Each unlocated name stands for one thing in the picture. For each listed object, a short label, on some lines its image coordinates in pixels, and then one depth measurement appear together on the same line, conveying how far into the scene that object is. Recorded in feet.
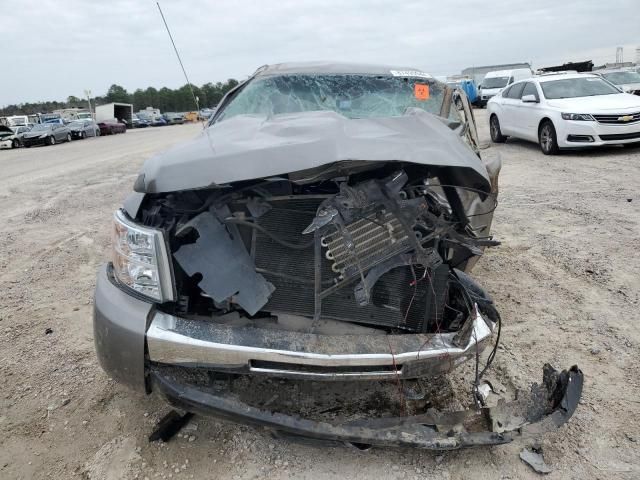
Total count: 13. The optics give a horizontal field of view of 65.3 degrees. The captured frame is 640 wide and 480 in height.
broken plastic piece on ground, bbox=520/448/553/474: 7.29
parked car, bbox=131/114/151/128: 158.92
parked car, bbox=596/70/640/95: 55.11
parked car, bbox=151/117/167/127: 163.46
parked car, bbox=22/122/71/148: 77.20
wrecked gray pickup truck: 6.79
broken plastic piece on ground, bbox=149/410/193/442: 8.02
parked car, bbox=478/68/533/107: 79.10
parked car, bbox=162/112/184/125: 168.13
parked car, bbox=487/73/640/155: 29.94
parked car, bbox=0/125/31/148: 76.13
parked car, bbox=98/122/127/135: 109.40
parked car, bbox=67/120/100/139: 90.07
